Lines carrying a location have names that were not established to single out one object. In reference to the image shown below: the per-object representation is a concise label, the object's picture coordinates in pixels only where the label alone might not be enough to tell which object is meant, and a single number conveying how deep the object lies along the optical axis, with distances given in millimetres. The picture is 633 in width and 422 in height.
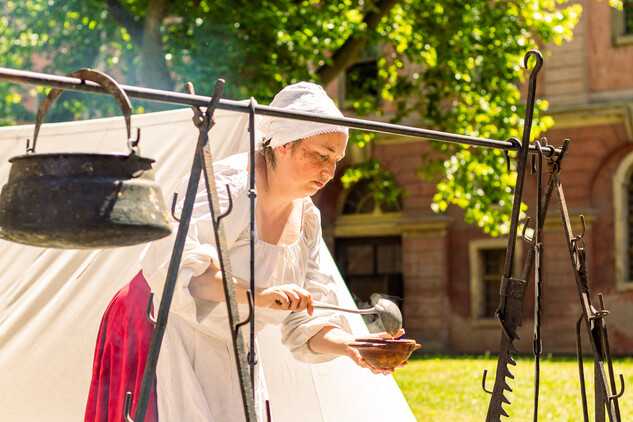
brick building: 14797
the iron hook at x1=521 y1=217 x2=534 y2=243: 2681
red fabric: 2742
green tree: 9836
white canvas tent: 4105
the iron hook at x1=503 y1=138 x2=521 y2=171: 2693
